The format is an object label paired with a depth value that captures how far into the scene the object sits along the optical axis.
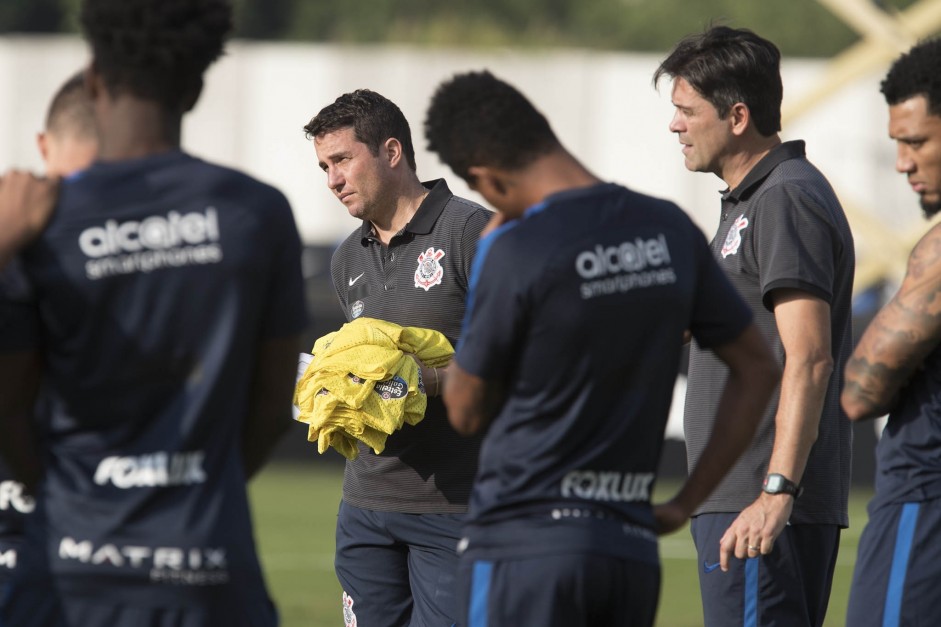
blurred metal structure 37.25
